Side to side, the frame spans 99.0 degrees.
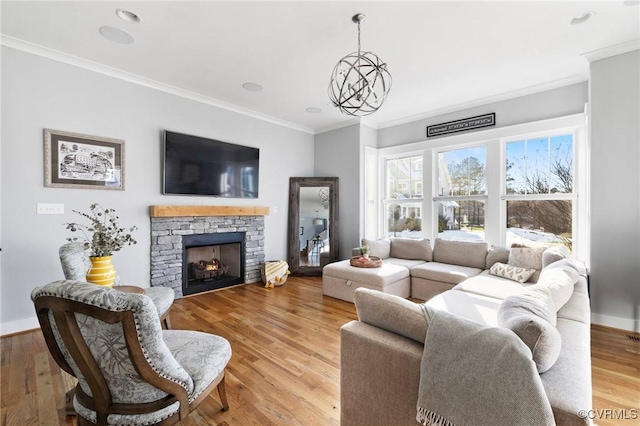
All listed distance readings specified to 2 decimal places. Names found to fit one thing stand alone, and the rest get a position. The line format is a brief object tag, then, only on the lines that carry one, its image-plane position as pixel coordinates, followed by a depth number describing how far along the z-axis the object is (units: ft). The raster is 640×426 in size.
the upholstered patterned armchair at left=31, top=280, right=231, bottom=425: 3.27
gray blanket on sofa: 2.93
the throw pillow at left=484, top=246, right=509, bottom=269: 11.57
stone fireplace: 11.87
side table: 6.83
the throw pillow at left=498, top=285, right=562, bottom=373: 3.35
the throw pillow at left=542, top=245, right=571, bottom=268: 9.27
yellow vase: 6.16
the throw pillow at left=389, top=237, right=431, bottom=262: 13.79
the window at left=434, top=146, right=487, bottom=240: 13.99
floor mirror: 16.94
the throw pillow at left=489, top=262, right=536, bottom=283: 9.86
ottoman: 11.24
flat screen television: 12.10
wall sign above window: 13.50
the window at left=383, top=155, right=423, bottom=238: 16.19
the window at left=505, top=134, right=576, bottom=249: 11.76
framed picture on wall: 9.37
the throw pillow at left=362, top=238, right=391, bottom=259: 14.51
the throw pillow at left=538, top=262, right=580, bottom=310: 5.17
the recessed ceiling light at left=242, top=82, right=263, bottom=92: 11.89
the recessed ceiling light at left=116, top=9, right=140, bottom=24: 7.51
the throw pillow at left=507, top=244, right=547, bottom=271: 10.25
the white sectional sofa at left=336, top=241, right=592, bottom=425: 3.17
